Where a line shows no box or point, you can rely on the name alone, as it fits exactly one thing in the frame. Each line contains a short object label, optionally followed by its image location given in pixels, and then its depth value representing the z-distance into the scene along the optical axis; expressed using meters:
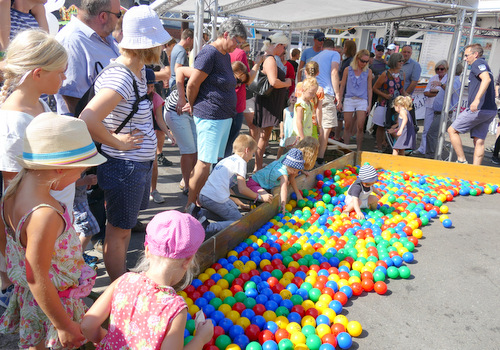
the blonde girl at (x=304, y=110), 5.86
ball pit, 2.93
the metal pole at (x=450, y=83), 7.25
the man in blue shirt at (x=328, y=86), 7.14
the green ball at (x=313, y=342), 2.79
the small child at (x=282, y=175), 5.04
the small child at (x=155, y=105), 3.96
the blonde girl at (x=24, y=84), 2.14
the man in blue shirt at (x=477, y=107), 6.81
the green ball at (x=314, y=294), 3.41
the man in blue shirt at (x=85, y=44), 3.26
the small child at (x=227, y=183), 4.41
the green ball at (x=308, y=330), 2.91
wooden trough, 5.01
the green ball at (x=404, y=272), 3.78
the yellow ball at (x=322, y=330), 2.93
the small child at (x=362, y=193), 4.95
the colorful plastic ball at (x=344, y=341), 2.82
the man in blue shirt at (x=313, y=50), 8.42
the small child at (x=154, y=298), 1.71
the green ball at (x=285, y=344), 2.73
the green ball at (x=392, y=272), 3.78
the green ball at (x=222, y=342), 2.78
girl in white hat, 1.78
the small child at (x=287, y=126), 6.18
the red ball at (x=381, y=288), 3.53
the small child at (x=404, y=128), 7.30
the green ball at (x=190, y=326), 2.86
